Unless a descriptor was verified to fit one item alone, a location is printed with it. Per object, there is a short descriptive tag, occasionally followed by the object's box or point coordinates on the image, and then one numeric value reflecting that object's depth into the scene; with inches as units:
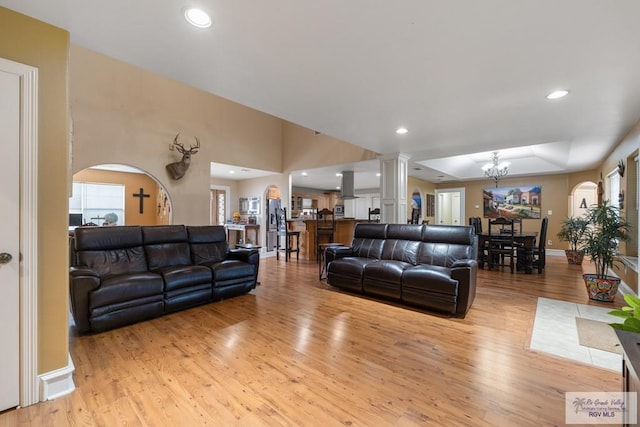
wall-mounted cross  318.0
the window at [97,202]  281.6
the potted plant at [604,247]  146.8
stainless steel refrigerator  335.9
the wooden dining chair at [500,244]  224.7
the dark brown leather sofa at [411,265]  126.9
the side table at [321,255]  197.9
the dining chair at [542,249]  223.1
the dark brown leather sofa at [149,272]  106.8
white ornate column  221.7
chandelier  283.3
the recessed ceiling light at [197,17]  66.1
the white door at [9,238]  63.8
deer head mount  222.5
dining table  219.1
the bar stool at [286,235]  268.8
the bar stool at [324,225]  264.8
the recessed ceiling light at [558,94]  106.2
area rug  97.5
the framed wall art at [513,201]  325.4
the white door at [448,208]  415.2
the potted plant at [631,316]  38.5
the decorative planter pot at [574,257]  252.7
